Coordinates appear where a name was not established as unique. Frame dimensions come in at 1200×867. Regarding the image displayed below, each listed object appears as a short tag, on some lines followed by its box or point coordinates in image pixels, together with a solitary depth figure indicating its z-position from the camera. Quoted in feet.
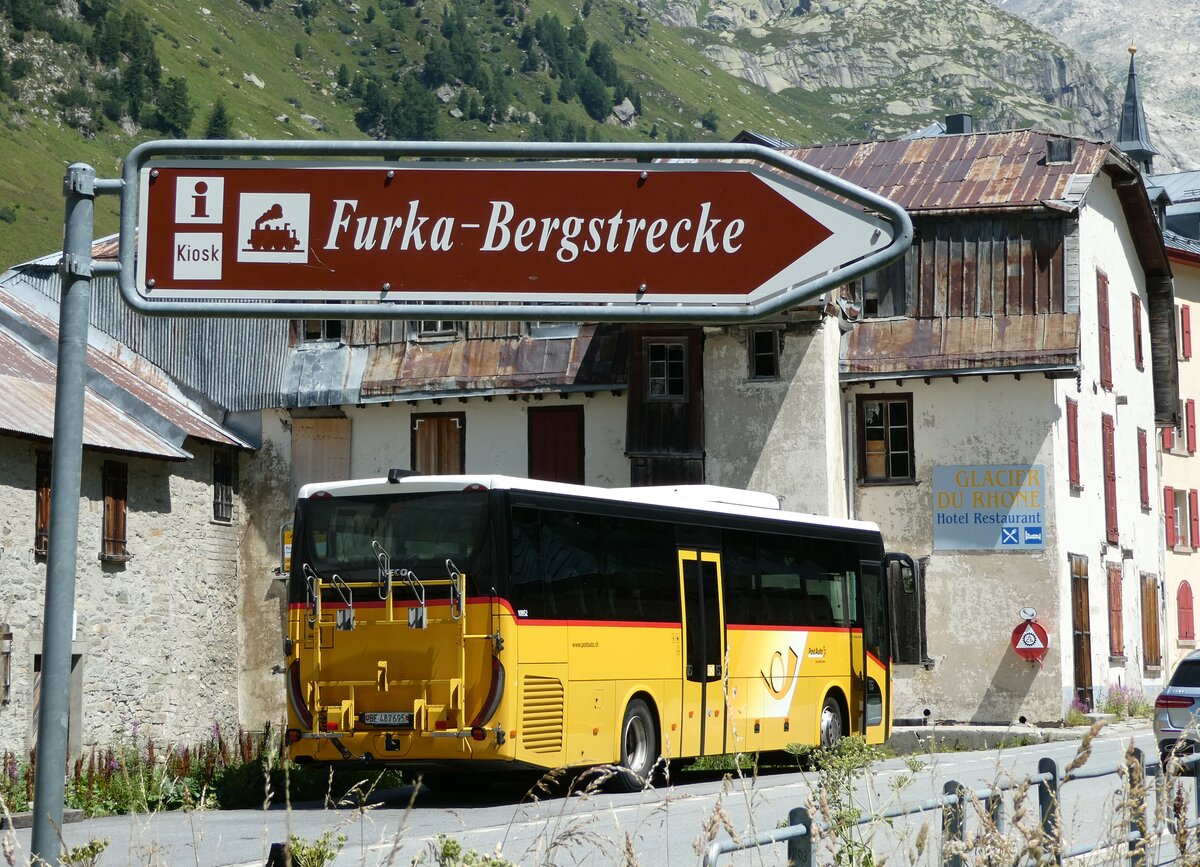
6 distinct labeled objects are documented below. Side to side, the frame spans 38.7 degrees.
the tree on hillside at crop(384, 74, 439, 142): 620.49
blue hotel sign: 104.68
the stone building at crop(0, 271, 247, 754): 90.74
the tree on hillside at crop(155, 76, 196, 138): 501.56
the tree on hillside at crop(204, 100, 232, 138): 517.55
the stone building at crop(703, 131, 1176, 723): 104.63
